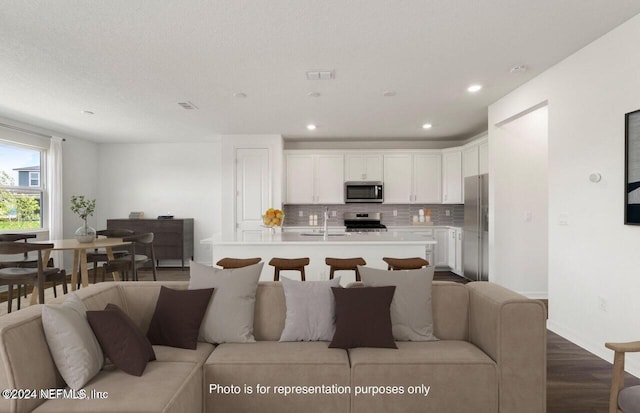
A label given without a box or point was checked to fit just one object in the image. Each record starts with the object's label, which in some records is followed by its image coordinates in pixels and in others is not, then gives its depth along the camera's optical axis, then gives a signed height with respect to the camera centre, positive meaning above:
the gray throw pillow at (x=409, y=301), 2.29 -0.62
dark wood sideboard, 7.29 -0.53
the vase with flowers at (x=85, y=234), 4.35 -0.33
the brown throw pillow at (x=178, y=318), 2.17 -0.69
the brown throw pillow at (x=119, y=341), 1.77 -0.68
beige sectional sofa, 1.91 -0.91
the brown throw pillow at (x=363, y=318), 2.15 -0.68
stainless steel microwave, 7.13 +0.30
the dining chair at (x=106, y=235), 4.84 -0.40
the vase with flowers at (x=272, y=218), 4.43 -0.14
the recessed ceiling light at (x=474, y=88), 4.21 +1.41
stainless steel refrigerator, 5.39 -0.36
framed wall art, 2.70 +0.28
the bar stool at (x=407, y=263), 3.47 -0.56
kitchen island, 4.07 -0.50
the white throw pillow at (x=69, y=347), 1.64 -0.65
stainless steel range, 7.22 -0.29
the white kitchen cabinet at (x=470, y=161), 6.11 +0.80
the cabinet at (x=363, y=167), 7.21 +0.79
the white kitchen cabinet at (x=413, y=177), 7.20 +0.58
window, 5.72 +0.35
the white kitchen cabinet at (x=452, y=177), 6.85 +0.57
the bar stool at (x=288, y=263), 3.61 -0.58
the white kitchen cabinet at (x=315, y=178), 7.22 +0.57
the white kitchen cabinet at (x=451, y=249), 6.75 -0.82
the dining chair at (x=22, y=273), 3.51 -0.68
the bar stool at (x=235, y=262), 3.42 -0.54
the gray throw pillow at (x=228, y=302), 2.28 -0.63
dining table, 3.99 -0.45
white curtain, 6.37 +0.33
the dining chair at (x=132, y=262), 4.50 -0.71
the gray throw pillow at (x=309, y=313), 2.30 -0.69
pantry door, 6.82 +0.38
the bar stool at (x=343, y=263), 3.62 -0.58
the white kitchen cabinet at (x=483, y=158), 5.60 +0.77
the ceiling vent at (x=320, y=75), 3.71 +1.40
